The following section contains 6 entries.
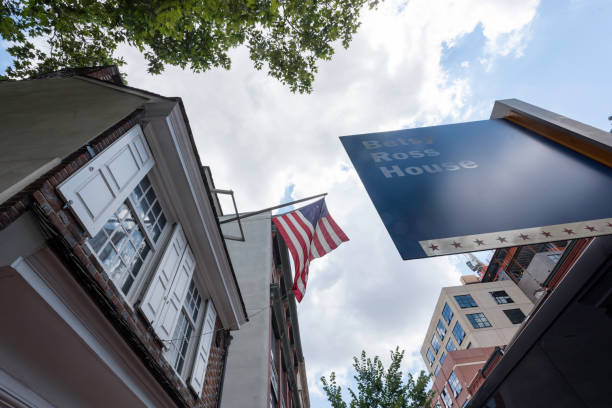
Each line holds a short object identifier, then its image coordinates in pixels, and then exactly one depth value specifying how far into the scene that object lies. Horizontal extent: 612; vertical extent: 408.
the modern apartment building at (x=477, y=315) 38.69
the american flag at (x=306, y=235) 8.26
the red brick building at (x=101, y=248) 2.76
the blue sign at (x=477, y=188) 2.13
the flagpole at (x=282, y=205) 6.92
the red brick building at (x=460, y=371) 33.88
